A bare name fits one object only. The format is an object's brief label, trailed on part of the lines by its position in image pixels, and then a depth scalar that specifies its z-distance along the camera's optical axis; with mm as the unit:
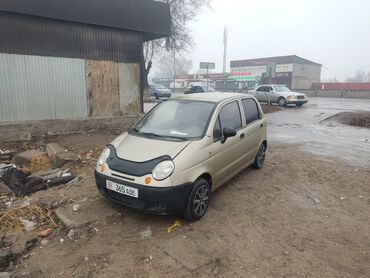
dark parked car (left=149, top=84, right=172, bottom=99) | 31734
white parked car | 22606
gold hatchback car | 3973
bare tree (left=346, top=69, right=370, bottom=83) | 118450
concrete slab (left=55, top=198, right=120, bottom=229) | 4220
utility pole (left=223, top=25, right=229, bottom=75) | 53431
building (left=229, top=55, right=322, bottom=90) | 55594
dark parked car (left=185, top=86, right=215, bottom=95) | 34022
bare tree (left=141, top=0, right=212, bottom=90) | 26422
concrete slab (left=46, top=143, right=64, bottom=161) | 7275
